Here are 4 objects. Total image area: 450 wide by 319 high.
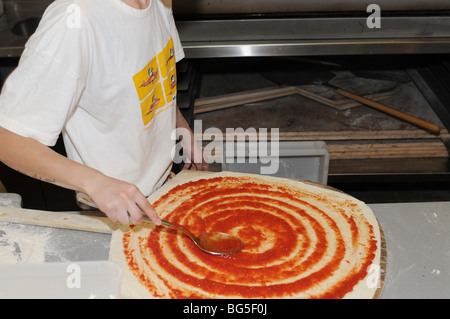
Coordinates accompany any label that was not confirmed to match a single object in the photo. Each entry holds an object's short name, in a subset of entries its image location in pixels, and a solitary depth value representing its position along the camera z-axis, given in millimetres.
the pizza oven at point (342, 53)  2277
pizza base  1166
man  1117
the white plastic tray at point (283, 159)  2176
